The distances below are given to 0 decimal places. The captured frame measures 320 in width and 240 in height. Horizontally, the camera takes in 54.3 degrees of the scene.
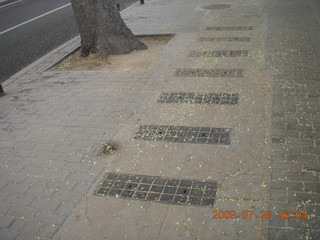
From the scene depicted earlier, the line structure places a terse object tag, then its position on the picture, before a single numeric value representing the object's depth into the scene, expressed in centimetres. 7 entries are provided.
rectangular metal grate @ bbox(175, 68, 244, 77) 735
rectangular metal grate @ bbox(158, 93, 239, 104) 621
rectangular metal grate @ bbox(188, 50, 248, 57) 848
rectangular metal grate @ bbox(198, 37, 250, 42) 958
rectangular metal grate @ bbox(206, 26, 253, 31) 1060
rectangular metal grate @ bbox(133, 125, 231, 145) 507
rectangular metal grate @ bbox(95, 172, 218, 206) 397
